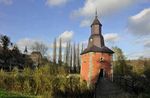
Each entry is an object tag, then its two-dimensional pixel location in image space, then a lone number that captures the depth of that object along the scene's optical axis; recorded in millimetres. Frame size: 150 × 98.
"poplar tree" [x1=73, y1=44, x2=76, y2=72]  33673
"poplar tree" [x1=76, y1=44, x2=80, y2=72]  34365
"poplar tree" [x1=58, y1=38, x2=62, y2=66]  32496
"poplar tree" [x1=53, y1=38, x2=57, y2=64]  33719
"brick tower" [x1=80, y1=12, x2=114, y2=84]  18471
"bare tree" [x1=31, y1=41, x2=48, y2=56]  38866
